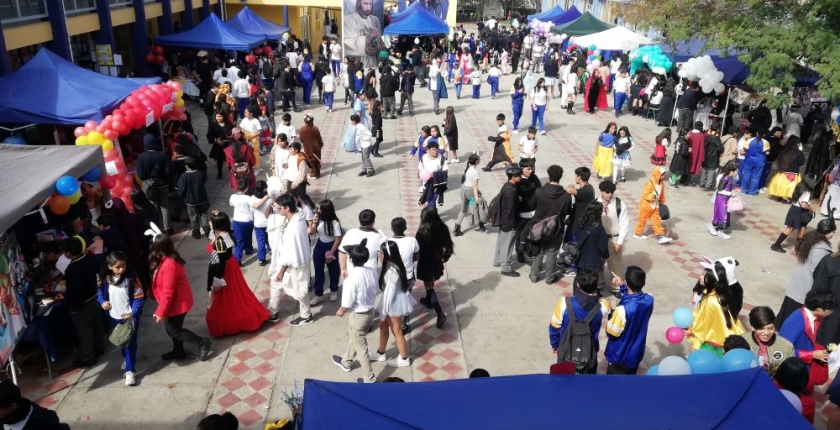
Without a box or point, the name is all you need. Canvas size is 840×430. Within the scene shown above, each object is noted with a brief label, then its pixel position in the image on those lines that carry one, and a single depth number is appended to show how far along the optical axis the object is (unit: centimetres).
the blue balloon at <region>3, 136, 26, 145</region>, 876
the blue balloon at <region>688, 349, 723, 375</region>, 462
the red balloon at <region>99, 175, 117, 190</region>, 811
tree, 1128
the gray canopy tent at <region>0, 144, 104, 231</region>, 591
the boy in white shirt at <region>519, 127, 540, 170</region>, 1140
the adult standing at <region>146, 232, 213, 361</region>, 604
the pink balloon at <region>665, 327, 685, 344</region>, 564
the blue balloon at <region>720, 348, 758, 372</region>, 448
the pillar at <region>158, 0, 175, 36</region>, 2119
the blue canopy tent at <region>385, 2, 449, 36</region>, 2616
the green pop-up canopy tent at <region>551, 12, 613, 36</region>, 2609
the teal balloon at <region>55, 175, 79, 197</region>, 655
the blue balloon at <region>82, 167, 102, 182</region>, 794
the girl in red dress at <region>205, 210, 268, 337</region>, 661
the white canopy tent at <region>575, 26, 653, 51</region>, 2059
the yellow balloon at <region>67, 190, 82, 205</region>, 706
